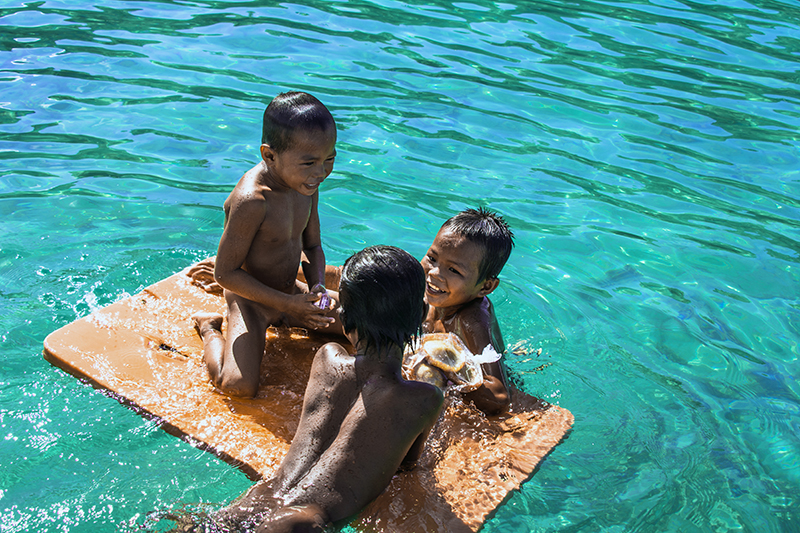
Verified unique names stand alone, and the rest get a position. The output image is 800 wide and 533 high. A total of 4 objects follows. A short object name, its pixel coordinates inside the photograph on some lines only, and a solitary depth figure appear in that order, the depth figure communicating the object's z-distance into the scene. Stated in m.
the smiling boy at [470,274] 3.80
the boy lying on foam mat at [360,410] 2.72
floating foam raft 3.10
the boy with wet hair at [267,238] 3.69
